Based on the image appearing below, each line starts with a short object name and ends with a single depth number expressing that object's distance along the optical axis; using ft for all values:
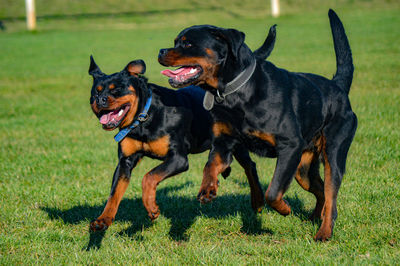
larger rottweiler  27.91
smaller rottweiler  31.50
